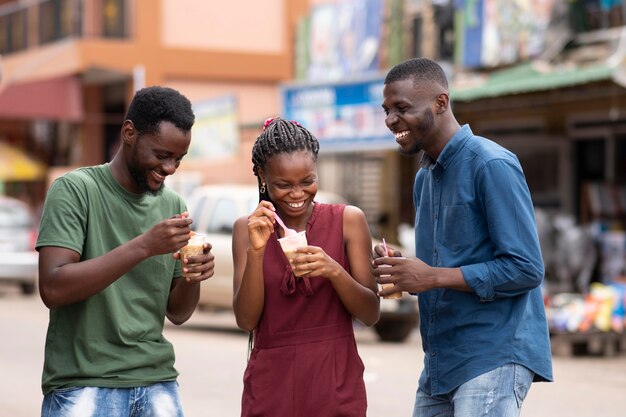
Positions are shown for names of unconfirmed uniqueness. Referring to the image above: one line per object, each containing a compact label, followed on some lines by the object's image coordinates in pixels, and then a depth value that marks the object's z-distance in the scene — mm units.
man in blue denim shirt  6404
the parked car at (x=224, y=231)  23527
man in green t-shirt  6112
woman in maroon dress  6226
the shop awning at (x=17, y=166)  44468
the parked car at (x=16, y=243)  32026
